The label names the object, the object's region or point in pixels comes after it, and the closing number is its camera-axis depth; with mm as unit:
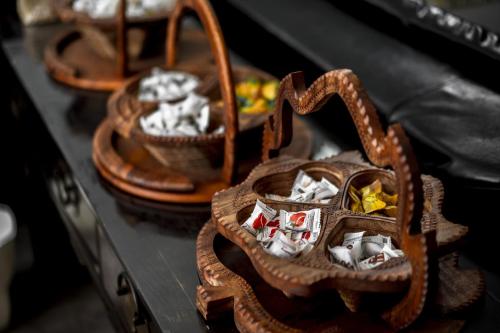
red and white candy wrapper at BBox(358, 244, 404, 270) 1063
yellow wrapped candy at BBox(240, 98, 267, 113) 1452
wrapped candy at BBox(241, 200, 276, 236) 1111
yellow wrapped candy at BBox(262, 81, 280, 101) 1504
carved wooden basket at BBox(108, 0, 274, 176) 1316
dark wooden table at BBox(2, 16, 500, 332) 1190
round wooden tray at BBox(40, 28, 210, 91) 1753
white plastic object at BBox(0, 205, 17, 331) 1974
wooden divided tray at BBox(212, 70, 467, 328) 1013
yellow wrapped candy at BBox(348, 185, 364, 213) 1143
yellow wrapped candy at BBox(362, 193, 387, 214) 1131
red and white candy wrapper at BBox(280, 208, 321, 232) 1109
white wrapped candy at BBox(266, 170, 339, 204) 1174
